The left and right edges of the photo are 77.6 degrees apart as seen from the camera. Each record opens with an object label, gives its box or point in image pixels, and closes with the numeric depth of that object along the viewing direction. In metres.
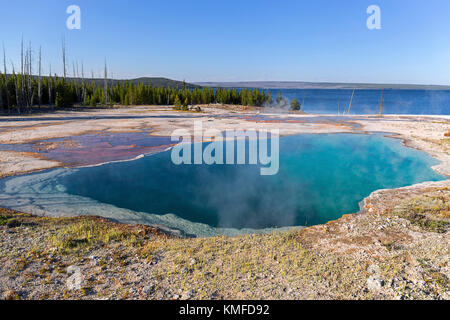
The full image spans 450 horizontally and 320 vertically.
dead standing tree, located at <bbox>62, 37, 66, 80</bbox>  57.53
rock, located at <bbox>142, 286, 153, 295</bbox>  5.26
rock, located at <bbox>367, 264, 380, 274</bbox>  5.99
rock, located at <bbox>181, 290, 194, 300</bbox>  5.14
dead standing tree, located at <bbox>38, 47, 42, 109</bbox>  42.14
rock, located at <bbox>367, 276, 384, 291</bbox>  5.43
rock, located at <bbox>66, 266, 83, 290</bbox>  5.36
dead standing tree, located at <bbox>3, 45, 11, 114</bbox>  37.56
